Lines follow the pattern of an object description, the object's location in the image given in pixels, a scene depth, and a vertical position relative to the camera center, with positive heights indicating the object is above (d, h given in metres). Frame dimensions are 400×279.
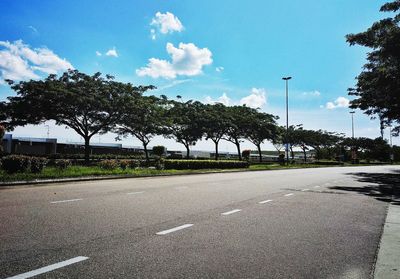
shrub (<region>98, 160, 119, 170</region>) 23.61 -0.54
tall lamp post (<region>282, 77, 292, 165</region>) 54.00 +8.24
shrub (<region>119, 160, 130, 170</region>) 24.83 -0.54
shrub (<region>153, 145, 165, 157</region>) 40.00 +0.91
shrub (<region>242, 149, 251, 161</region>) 55.49 +0.78
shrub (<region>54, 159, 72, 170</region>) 20.72 -0.49
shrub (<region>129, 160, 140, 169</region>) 26.48 -0.57
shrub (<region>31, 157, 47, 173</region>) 17.69 -0.44
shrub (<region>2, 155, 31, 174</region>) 16.64 -0.38
